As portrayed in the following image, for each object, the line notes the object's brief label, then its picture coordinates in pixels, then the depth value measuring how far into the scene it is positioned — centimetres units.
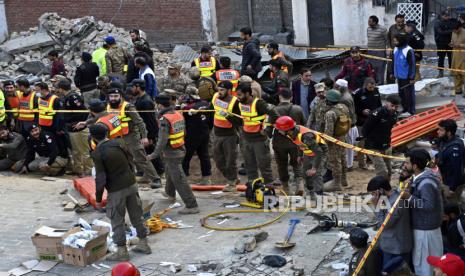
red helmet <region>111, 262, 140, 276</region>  824
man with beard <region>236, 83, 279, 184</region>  1328
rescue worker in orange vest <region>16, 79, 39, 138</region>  1568
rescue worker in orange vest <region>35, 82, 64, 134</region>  1530
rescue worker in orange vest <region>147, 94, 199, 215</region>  1271
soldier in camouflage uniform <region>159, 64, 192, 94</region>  1595
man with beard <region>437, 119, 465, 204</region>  1129
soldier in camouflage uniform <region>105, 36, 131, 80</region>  1794
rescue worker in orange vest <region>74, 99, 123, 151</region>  1340
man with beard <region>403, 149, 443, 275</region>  927
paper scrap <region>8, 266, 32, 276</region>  1102
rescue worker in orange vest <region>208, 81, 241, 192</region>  1396
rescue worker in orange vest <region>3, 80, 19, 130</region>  1617
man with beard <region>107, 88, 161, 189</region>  1377
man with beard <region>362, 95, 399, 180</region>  1355
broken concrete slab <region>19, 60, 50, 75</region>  2316
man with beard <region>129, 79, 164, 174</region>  1473
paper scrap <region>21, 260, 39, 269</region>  1118
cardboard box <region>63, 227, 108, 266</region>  1100
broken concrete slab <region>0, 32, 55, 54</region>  2388
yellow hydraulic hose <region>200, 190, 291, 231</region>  1196
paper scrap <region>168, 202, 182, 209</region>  1321
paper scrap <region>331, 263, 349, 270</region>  1042
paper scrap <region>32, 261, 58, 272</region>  1110
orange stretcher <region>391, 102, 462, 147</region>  1571
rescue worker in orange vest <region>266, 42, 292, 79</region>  1656
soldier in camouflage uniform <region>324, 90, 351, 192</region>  1362
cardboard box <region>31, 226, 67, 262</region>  1115
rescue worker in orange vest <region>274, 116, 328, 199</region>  1261
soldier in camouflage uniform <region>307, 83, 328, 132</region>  1383
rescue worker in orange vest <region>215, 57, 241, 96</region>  1605
